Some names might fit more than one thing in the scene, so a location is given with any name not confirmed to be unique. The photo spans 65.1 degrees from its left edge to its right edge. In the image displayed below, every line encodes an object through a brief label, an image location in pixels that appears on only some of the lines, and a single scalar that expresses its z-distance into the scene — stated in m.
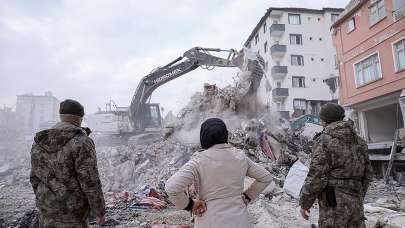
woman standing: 1.91
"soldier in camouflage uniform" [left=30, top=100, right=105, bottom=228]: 2.46
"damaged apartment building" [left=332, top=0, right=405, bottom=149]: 12.30
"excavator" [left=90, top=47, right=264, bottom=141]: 12.91
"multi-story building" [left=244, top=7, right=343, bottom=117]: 28.81
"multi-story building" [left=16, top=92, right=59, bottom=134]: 44.73
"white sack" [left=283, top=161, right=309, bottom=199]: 7.17
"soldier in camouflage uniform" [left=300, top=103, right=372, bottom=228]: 2.68
